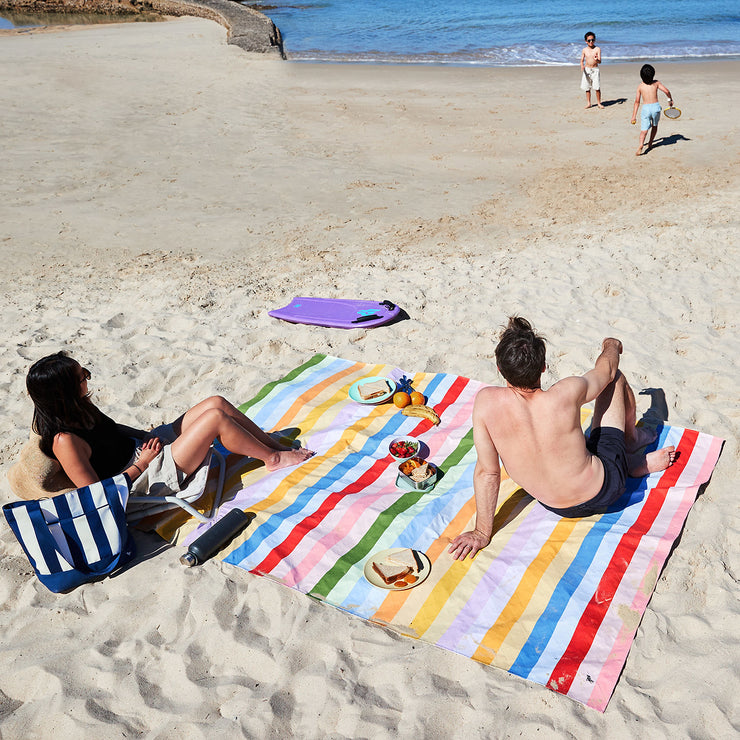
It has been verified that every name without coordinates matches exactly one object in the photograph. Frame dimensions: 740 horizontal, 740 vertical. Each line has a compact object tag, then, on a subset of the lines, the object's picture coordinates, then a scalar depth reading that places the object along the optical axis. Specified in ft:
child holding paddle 32.83
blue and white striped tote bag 10.90
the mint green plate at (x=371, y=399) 15.84
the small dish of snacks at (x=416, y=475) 13.16
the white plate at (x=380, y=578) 11.02
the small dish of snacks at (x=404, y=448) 13.91
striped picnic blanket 10.05
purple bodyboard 19.62
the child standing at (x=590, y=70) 40.88
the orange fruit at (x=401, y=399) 15.70
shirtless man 10.42
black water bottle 11.80
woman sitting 11.34
